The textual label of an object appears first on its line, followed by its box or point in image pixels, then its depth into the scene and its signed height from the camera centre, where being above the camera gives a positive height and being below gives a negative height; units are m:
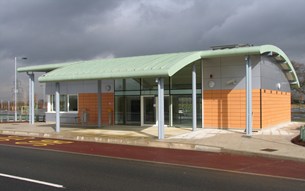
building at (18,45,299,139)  19.08 +0.98
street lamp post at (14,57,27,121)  34.53 +1.34
